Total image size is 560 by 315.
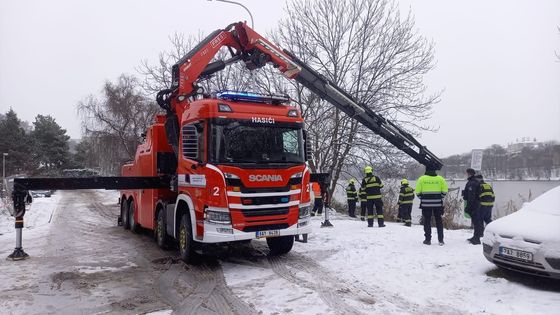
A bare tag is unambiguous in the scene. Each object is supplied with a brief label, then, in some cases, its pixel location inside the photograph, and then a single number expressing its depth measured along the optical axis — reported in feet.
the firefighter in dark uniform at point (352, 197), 61.05
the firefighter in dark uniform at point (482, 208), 32.24
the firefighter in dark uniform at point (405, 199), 51.93
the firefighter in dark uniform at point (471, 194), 33.40
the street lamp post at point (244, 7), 41.70
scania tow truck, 25.88
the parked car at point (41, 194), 137.80
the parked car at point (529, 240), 19.89
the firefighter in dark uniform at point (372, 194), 43.91
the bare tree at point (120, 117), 117.39
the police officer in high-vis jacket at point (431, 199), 32.53
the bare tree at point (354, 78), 68.08
